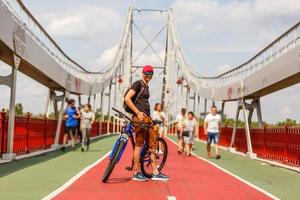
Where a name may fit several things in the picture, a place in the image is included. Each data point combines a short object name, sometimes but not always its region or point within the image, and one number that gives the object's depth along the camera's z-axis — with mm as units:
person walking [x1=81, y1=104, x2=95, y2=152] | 20359
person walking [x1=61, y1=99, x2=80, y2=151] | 21203
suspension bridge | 9188
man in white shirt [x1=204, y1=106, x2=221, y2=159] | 19250
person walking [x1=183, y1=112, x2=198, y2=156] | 19645
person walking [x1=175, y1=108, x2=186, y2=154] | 20734
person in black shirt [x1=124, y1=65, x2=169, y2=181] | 9984
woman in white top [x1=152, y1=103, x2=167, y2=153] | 19438
